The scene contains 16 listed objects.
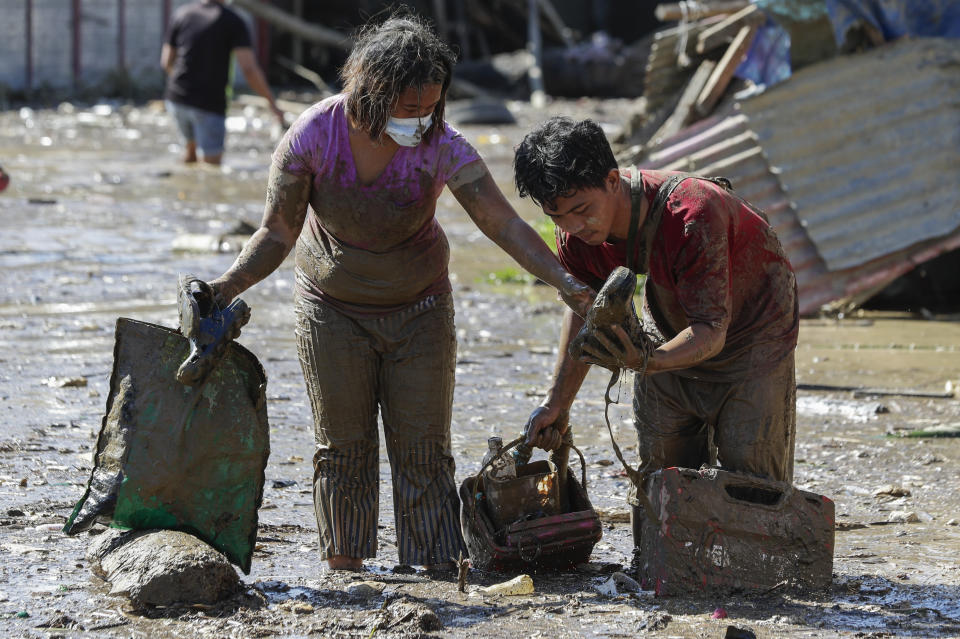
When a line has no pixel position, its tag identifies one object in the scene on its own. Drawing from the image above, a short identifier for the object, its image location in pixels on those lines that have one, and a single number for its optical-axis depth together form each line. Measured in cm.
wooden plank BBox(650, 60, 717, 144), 1803
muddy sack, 793
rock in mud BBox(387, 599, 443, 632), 722
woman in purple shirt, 766
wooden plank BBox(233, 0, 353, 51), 4209
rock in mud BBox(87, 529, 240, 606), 749
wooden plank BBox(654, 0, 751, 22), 1919
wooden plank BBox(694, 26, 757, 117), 1736
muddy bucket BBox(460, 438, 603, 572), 834
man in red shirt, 732
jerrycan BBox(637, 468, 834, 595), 773
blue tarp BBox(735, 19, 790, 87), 1709
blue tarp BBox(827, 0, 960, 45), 1617
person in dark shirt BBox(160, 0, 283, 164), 2378
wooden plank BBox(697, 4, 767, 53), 1723
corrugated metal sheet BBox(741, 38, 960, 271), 1617
